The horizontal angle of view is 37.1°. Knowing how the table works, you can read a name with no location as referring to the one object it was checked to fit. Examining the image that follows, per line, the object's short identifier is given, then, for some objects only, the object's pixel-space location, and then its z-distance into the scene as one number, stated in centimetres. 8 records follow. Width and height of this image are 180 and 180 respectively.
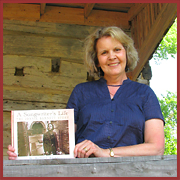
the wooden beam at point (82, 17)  388
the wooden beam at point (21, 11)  375
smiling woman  198
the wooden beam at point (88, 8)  370
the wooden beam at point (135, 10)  370
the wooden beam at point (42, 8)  360
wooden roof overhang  343
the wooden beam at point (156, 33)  295
